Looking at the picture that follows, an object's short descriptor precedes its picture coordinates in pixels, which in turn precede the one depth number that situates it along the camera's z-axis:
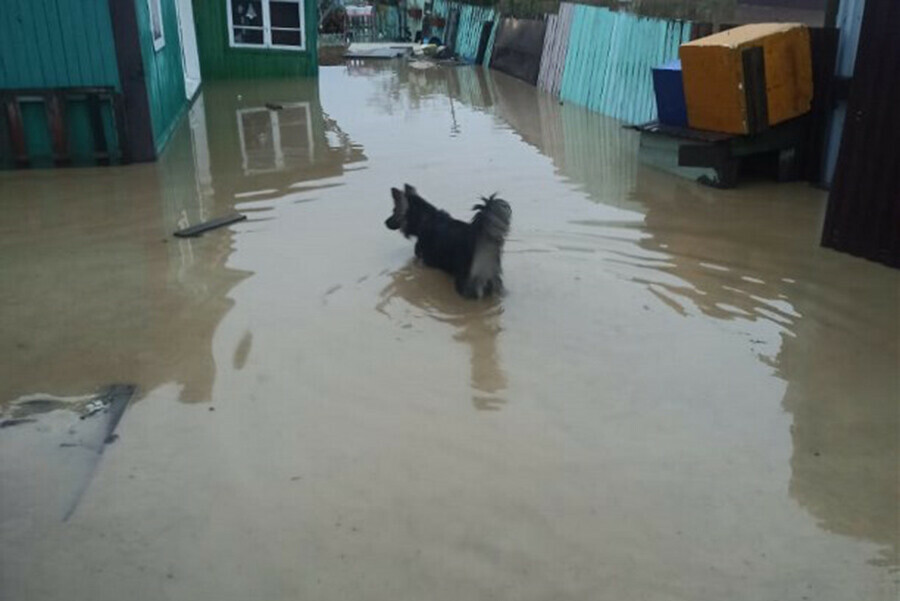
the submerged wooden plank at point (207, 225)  6.84
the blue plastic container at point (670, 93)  8.70
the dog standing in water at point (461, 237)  5.27
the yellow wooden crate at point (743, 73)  7.98
